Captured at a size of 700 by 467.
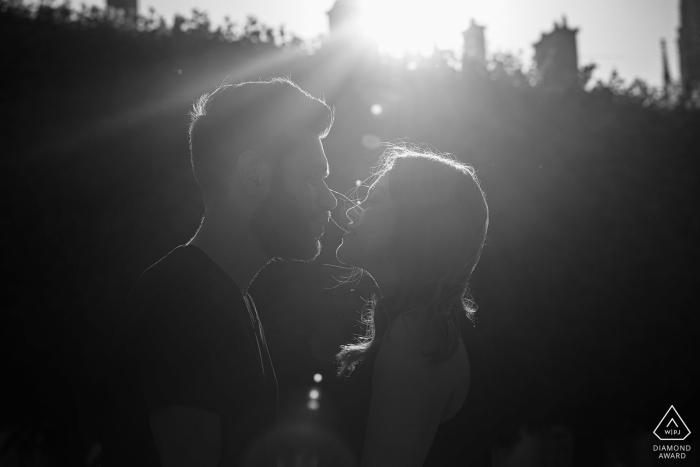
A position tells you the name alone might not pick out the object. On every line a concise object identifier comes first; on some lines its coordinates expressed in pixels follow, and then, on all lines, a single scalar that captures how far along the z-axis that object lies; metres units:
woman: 2.34
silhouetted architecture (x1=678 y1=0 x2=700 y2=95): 33.44
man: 1.98
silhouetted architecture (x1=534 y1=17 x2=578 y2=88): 8.85
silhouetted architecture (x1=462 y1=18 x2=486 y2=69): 8.19
